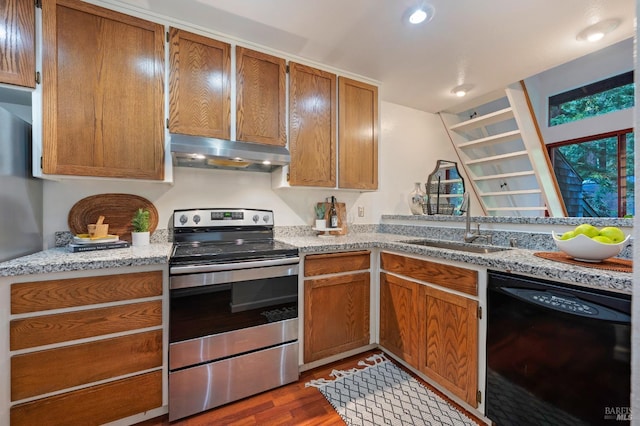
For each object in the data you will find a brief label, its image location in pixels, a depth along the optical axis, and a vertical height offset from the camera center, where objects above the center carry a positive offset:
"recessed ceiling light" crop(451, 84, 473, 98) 2.55 +1.22
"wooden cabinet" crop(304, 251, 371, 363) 1.88 -0.69
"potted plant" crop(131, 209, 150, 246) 1.74 -0.12
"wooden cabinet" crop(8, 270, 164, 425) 1.18 -0.67
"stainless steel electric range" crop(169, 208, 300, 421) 1.46 -0.67
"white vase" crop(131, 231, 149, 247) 1.74 -0.19
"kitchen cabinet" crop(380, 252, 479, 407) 1.49 -0.70
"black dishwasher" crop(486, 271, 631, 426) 0.99 -0.62
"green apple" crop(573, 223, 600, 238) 1.29 -0.10
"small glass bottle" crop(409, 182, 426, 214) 2.83 +0.12
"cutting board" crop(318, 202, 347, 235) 2.54 -0.05
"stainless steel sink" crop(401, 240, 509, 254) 1.87 -0.28
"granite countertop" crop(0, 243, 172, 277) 1.16 -0.24
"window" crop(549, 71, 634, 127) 3.36 +1.57
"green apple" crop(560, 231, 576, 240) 1.35 -0.12
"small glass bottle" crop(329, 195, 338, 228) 2.46 -0.05
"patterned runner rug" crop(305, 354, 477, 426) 1.47 -1.16
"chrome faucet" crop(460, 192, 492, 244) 1.99 -0.17
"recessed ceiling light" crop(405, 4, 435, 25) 1.53 +1.18
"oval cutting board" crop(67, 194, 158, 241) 1.72 -0.01
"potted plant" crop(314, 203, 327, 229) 2.53 +0.00
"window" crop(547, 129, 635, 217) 3.39 +0.55
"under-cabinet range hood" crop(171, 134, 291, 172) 1.64 +0.39
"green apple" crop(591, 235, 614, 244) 1.21 -0.13
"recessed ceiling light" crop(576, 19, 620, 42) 1.66 +1.19
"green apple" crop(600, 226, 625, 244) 1.23 -0.11
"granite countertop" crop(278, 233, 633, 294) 1.03 -0.25
